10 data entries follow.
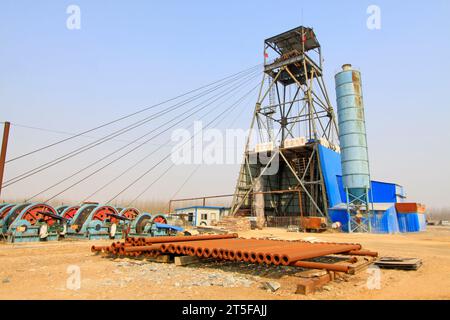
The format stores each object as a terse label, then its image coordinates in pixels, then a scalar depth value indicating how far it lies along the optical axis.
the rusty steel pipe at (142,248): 9.19
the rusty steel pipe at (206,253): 8.20
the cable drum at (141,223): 18.28
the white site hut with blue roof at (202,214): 35.59
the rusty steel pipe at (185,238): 10.21
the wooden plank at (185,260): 8.75
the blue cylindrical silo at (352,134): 27.31
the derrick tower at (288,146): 33.06
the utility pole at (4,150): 13.55
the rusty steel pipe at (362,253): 10.48
